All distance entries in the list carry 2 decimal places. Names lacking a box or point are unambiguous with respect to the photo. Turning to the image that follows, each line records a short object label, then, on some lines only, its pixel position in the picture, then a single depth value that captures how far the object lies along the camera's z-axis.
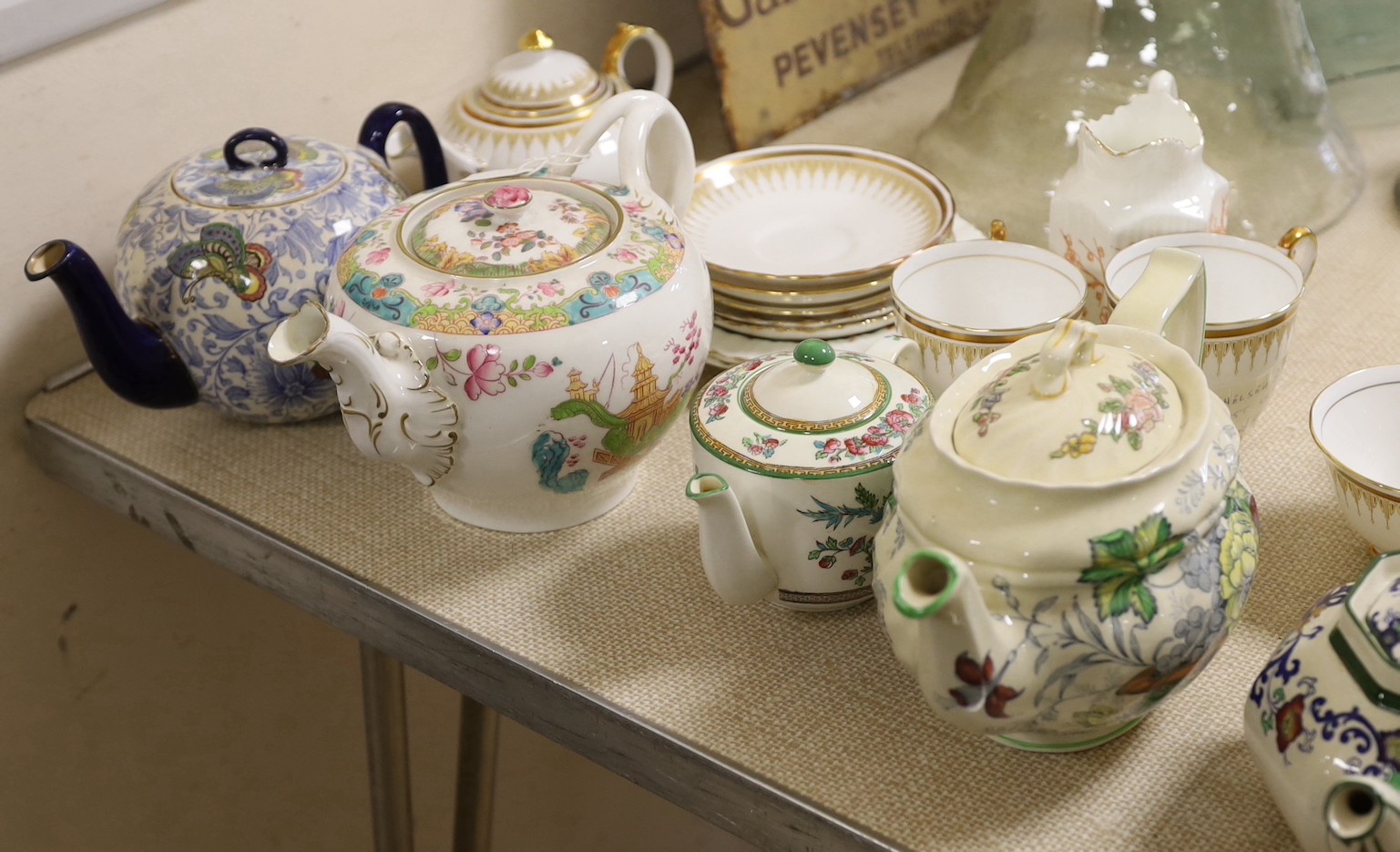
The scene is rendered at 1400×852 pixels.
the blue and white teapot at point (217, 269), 0.78
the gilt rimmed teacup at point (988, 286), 0.81
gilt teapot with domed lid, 0.97
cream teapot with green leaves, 0.50
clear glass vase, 1.05
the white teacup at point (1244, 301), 0.71
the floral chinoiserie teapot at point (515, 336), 0.66
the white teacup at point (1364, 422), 0.73
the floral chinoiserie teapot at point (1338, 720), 0.48
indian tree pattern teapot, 0.63
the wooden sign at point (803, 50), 1.13
